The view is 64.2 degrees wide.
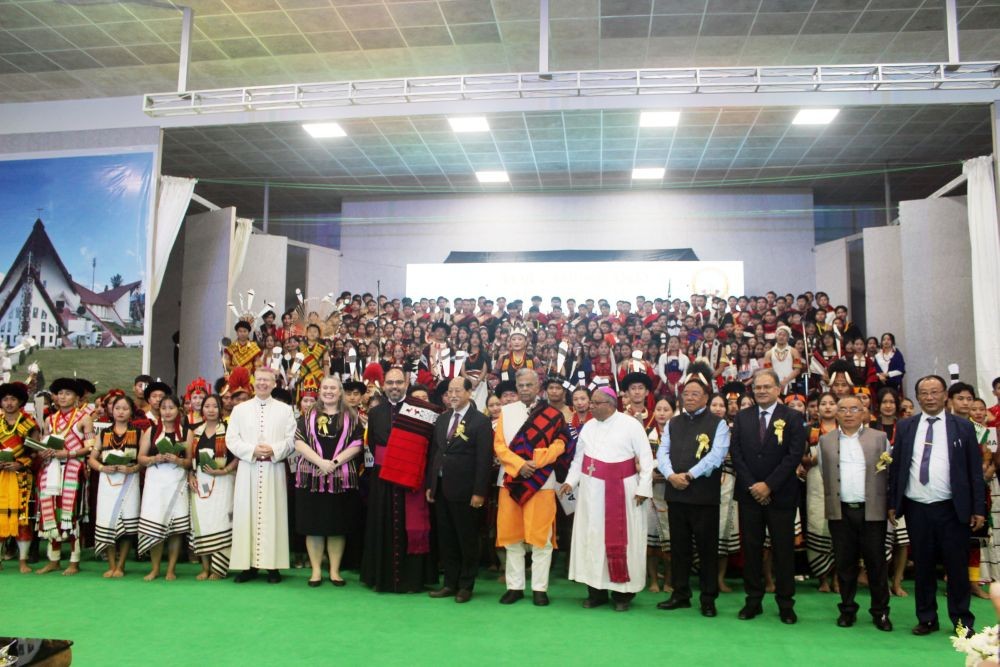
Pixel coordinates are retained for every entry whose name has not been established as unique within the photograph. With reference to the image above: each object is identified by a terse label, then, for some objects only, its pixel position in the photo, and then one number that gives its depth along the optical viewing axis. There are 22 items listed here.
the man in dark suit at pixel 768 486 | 4.81
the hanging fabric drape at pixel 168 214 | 10.46
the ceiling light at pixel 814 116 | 10.46
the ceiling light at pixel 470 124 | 10.85
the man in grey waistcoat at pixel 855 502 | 4.69
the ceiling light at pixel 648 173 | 13.20
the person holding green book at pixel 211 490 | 5.80
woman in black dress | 5.64
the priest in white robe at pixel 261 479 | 5.69
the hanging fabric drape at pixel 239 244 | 12.27
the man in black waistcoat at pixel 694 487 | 4.99
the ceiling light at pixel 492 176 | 13.55
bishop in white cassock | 5.05
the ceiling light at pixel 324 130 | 11.14
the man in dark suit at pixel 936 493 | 4.46
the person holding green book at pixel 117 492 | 5.91
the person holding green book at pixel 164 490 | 5.82
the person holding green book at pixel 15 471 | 6.07
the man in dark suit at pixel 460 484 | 5.30
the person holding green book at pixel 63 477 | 6.07
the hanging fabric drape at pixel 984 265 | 9.15
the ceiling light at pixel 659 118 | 10.66
